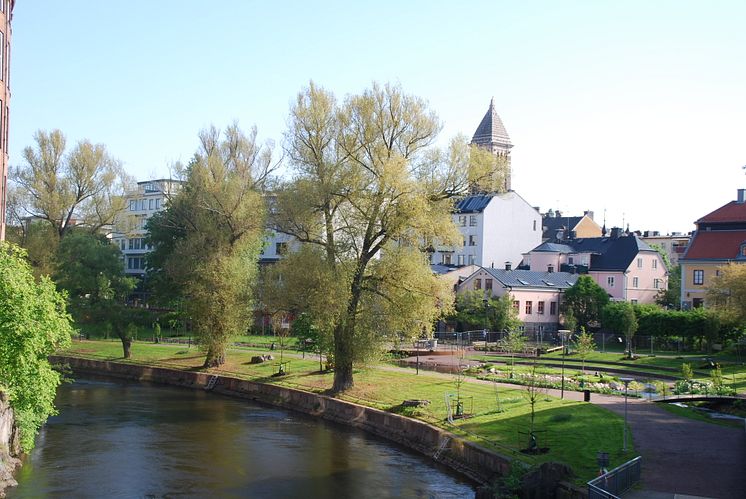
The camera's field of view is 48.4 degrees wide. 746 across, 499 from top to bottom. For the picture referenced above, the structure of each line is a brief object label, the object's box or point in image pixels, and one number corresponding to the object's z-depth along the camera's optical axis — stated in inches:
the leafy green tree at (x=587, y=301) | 3225.9
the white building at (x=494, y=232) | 3946.9
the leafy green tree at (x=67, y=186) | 2940.5
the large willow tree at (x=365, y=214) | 1694.1
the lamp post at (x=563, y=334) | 2724.4
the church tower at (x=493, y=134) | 5644.7
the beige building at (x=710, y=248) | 2999.5
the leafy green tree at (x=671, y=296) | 3560.3
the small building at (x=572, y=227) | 4879.4
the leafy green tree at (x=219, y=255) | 2174.0
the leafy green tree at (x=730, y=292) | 2042.3
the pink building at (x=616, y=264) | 3543.3
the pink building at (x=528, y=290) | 3261.3
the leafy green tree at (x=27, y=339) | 1043.3
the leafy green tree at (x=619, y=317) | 2615.7
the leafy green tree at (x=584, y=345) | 2065.7
